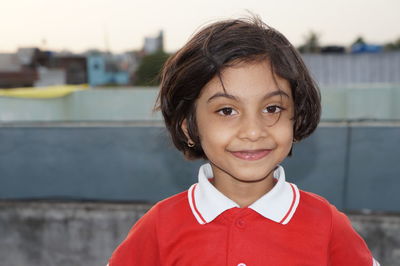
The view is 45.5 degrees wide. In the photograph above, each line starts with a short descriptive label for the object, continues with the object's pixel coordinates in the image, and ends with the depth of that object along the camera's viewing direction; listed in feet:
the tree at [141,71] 178.91
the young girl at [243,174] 5.61
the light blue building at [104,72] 226.38
